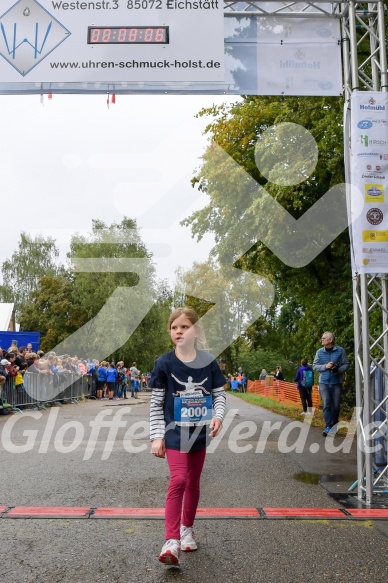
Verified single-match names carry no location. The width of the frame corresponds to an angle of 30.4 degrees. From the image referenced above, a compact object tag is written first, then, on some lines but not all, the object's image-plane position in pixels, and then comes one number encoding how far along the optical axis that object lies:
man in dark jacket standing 11.77
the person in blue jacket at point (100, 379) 29.05
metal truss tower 7.21
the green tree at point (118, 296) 58.00
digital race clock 8.12
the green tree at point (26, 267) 76.25
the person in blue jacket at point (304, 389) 17.72
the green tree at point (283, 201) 16.30
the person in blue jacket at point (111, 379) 29.38
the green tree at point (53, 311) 67.12
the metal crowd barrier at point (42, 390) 17.39
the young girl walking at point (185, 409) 4.89
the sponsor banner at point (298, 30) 8.38
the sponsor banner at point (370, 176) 7.32
